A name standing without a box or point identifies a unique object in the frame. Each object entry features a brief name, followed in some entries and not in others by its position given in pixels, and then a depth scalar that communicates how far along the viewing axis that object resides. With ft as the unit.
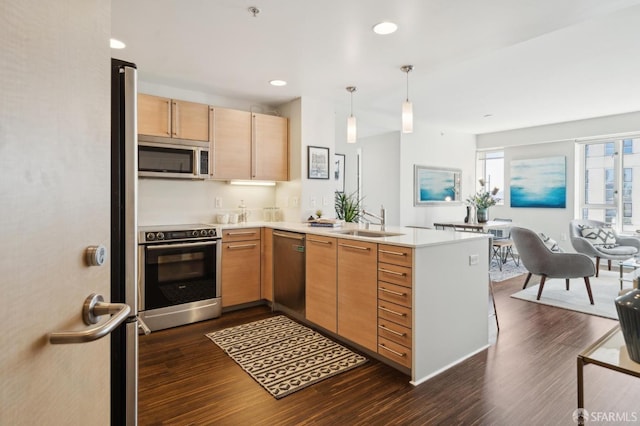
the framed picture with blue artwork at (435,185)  21.07
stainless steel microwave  11.12
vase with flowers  20.04
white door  1.63
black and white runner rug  7.65
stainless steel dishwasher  11.07
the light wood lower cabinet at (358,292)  8.42
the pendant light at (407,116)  10.11
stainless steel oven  10.52
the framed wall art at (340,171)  21.72
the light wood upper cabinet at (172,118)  11.10
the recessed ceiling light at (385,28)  8.07
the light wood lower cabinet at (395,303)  7.58
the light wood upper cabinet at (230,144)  12.59
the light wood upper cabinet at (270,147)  13.62
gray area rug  12.41
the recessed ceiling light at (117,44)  9.10
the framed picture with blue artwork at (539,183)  21.49
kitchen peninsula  7.60
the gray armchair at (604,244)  16.01
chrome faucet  10.95
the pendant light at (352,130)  11.96
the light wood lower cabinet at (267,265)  12.61
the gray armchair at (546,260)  12.91
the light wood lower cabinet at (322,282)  9.66
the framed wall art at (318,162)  14.26
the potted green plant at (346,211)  16.20
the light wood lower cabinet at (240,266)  12.07
